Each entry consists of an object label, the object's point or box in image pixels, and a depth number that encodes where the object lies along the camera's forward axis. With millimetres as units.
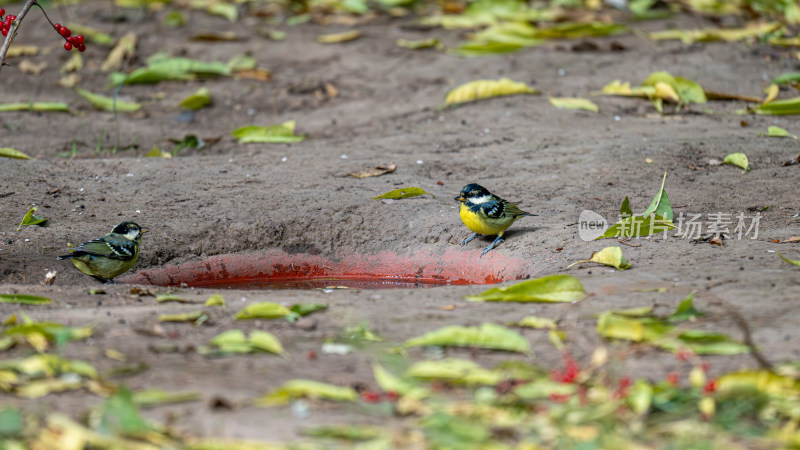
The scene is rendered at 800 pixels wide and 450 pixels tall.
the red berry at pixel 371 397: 7035
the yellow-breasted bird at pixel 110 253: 11070
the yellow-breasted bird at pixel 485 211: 11883
